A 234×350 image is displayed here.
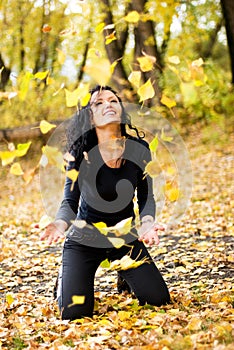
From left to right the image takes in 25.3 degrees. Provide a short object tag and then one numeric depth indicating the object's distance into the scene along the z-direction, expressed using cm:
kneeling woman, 320
